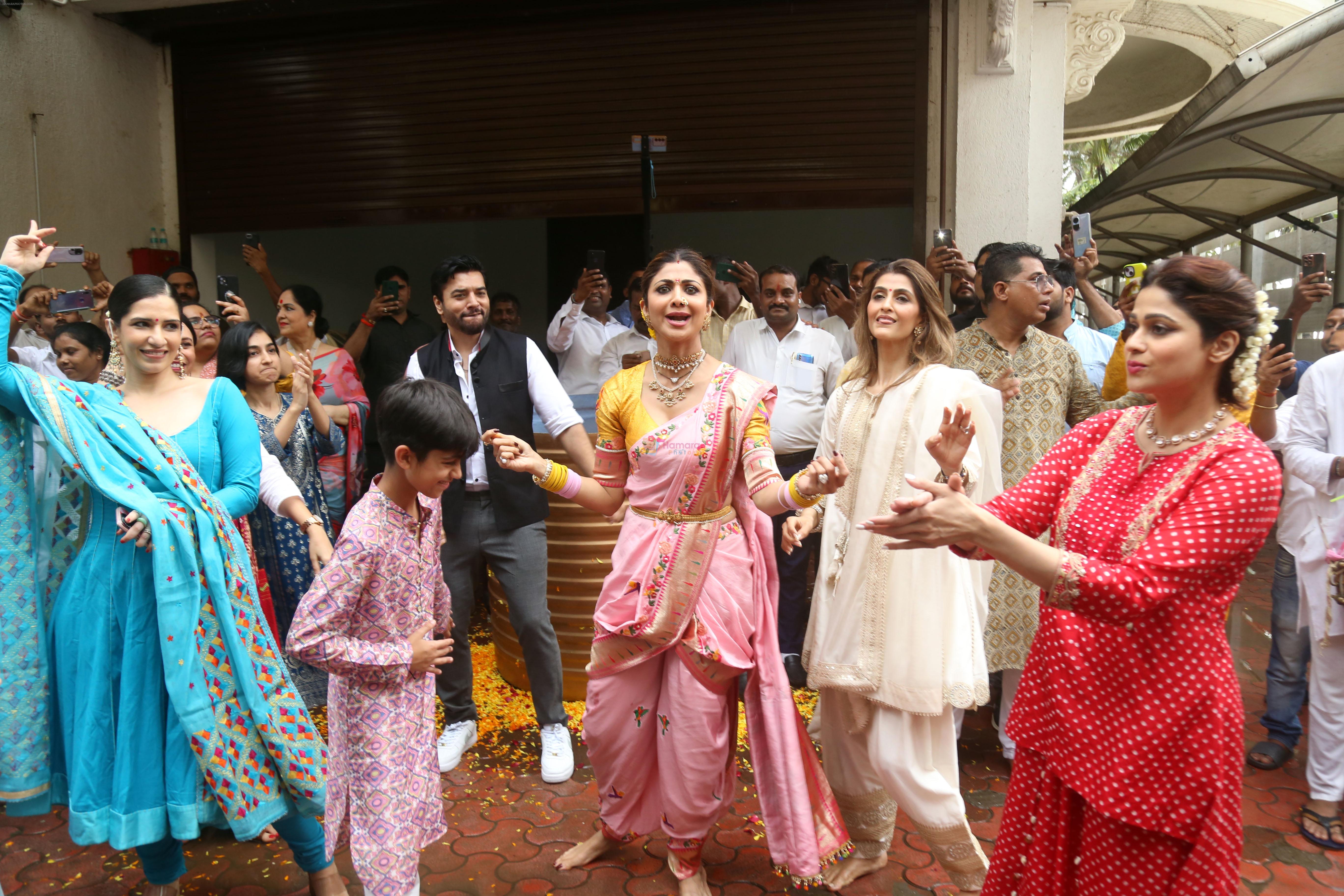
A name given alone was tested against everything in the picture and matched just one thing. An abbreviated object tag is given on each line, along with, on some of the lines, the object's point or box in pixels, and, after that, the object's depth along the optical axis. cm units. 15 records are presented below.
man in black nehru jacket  341
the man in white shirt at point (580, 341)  518
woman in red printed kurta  151
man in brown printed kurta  335
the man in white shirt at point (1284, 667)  347
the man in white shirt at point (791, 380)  428
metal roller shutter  582
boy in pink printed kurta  203
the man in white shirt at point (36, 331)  385
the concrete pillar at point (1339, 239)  811
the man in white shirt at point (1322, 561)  301
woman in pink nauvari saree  251
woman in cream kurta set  246
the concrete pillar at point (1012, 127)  527
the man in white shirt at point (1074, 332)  402
